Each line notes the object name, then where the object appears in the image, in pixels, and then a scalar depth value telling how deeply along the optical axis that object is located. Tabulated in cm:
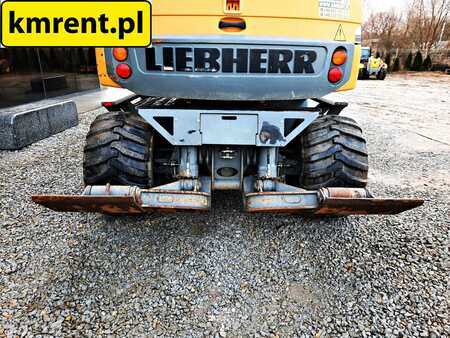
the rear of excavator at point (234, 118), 243
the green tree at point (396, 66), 3425
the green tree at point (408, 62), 3434
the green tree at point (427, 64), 3334
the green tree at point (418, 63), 3356
